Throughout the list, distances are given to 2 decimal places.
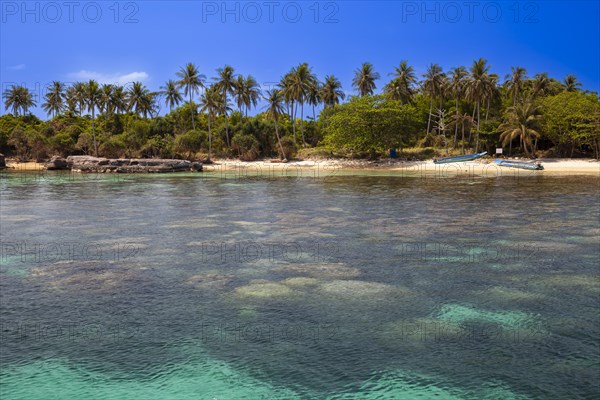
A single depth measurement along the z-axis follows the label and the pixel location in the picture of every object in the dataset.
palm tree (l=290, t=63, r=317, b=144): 80.56
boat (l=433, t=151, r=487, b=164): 70.81
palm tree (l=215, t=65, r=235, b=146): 83.00
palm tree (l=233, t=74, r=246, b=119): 85.29
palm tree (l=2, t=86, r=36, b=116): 103.94
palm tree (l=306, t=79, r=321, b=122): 88.11
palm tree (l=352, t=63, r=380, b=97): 94.50
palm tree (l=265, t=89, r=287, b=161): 81.56
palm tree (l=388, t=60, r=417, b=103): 86.31
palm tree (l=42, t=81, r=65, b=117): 106.56
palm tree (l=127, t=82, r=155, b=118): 97.12
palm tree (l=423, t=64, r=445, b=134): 81.81
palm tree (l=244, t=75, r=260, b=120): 85.62
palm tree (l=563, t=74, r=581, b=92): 95.75
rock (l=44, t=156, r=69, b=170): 74.31
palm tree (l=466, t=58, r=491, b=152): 74.06
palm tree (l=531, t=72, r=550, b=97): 87.81
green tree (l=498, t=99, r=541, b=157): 68.88
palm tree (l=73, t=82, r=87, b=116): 88.81
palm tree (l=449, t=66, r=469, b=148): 78.72
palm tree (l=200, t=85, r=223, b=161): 82.56
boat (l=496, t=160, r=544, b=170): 61.38
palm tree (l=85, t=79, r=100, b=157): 85.72
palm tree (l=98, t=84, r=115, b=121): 93.38
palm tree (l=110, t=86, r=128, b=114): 96.79
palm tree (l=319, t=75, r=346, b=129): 98.69
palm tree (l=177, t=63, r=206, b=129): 84.94
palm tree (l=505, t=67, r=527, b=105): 84.62
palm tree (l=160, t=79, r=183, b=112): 99.14
